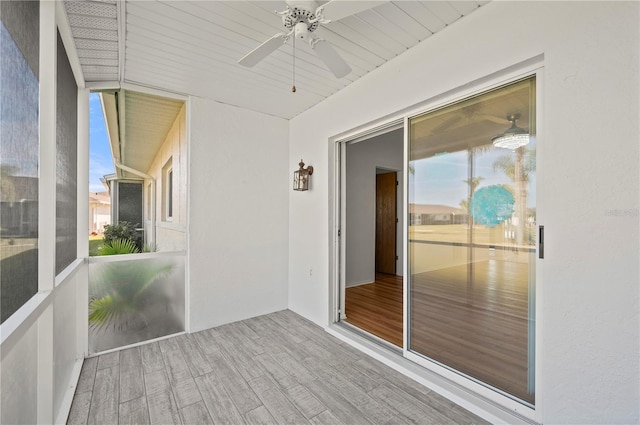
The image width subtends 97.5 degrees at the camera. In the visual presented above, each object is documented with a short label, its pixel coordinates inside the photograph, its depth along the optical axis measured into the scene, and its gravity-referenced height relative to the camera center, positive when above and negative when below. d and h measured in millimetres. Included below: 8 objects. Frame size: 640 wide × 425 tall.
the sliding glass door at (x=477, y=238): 1723 -179
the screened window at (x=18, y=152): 1124 +263
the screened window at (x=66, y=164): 1908 +358
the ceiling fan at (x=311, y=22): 1449 +1058
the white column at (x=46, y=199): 1542 +65
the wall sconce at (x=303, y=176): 3432 +438
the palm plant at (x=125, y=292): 2705 -818
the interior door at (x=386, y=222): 5582 -204
